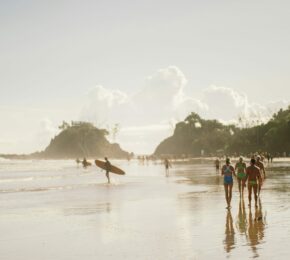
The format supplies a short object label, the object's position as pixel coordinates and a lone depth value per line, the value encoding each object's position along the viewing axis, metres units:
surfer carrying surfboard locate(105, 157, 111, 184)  36.22
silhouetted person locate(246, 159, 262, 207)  16.58
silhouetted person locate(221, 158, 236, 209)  17.62
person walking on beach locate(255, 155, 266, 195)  19.23
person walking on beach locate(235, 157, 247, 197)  18.80
